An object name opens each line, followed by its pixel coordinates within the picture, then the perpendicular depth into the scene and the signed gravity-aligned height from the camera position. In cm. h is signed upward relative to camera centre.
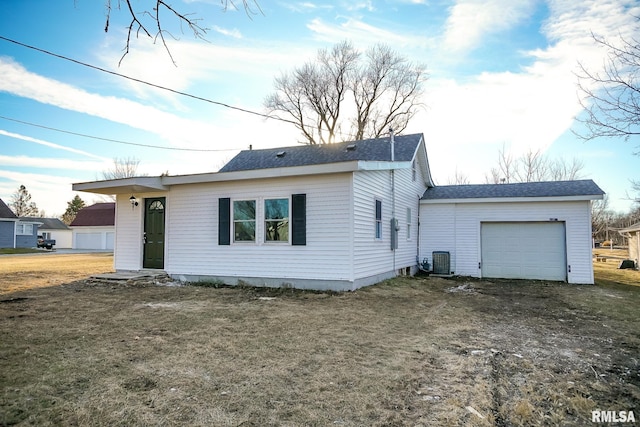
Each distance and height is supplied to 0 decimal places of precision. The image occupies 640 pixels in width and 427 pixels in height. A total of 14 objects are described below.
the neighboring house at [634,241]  1794 -65
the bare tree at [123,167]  3600 +598
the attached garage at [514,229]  1170 -1
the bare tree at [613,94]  714 +267
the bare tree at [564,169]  2864 +458
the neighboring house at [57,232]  4128 -32
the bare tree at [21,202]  5166 +375
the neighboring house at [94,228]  3512 +11
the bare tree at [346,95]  2755 +1008
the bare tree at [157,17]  324 +188
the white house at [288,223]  879 +17
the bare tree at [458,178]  3316 +451
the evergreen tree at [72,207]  5756 +343
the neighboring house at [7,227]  3102 +18
